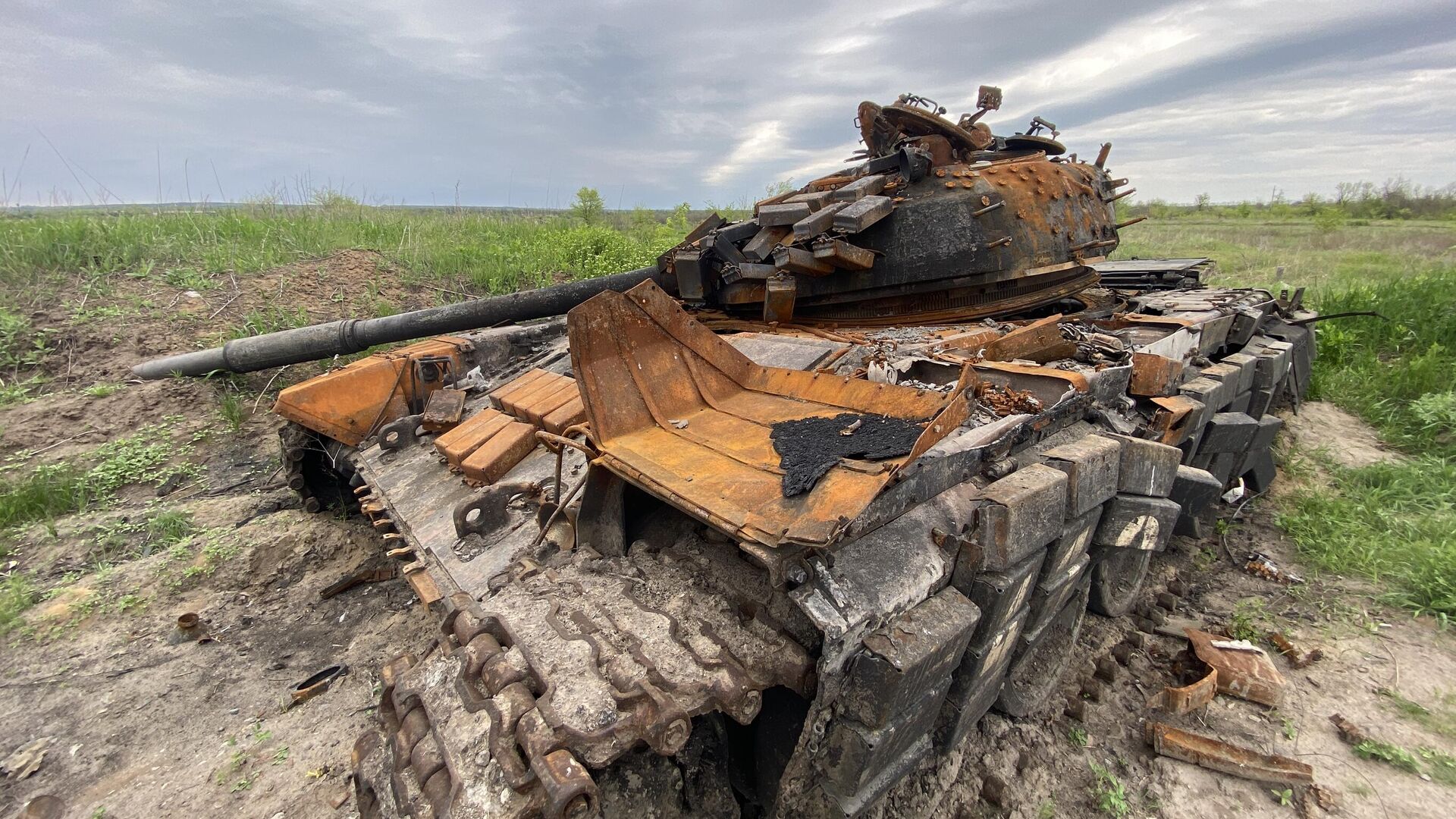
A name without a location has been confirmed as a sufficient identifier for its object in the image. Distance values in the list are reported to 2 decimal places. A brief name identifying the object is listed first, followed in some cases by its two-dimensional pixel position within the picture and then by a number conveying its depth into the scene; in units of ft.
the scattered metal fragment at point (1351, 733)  9.94
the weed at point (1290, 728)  10.12
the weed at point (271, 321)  26.37
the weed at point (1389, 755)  9.45
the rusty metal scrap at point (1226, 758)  9.22
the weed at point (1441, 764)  9.21
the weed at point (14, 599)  13.03
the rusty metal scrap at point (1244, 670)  10.77
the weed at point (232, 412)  21.89
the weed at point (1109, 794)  8.94
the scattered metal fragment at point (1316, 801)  8.83
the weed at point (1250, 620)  12.68
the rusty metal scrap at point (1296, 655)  11.72
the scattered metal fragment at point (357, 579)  14.51
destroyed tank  6.06
